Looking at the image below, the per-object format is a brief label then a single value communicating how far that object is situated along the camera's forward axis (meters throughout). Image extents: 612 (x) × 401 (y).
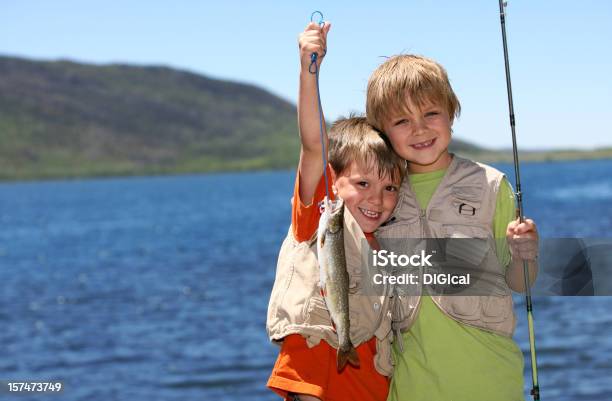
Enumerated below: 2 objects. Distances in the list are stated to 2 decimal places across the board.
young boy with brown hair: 4.50
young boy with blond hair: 4.32
